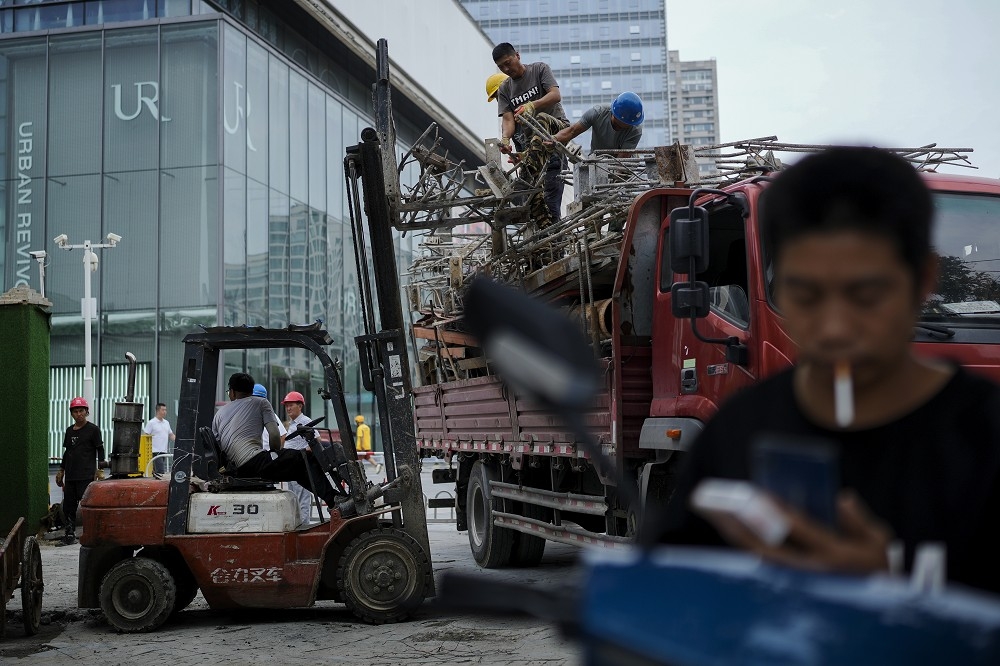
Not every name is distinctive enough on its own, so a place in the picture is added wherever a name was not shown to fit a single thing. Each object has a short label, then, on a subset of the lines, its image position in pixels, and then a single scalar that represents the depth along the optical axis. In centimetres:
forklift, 854
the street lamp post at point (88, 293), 2289
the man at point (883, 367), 123
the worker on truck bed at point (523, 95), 1025
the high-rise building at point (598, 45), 14275
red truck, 620
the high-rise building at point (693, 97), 17288
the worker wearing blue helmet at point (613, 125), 940
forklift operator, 899
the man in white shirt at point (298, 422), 1044
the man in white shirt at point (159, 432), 2011
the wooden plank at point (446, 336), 1223
